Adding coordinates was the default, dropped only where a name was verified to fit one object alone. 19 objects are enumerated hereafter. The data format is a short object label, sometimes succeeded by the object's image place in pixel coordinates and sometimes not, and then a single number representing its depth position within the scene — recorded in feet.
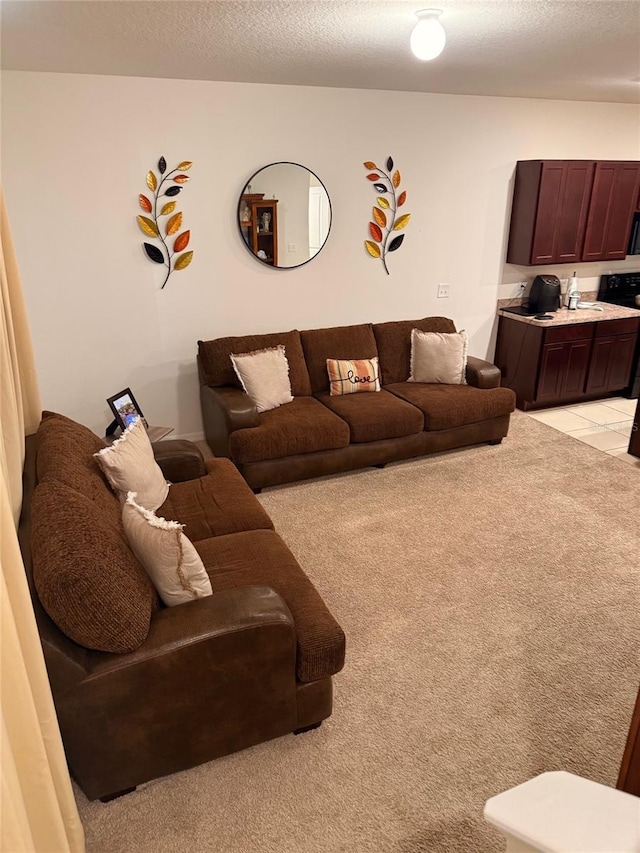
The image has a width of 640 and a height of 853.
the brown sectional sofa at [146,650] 5.66
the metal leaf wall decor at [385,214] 15.19
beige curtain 3.96
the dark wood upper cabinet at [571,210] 16.29
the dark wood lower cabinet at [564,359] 16.66
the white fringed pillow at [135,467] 8.29
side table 12.98
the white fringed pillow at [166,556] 6.41
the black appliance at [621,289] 19.03
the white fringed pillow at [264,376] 13.51
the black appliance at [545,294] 17.19
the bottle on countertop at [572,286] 17.96
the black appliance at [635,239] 18.01
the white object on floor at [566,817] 3.63
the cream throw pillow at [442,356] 15.21
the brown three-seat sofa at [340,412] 12.64
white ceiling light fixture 8.43
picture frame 12.04
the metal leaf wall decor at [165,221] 13.23
